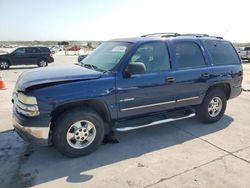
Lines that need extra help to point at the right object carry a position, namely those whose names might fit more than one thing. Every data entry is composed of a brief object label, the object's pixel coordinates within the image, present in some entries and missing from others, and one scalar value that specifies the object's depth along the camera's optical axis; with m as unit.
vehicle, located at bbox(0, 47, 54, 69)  13.29
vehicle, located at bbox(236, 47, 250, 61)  19.37
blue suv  2.82
